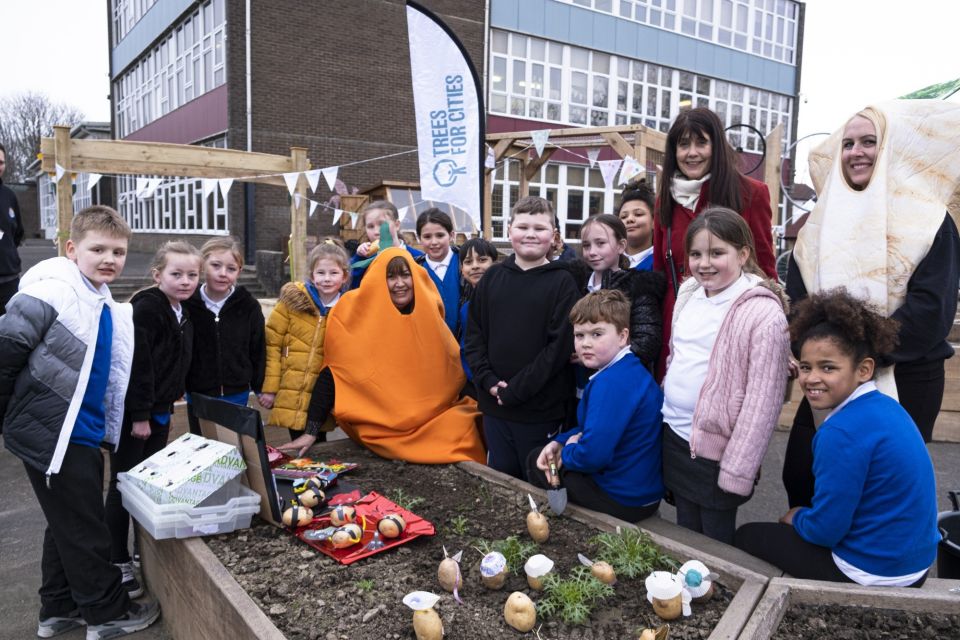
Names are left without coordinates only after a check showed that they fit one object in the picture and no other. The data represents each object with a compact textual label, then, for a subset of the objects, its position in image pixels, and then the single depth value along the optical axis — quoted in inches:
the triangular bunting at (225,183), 369.4
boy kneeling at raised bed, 115.3
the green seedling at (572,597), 88.3
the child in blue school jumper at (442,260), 178.2
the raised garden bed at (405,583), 87.4
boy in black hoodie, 132.4
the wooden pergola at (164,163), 294.4
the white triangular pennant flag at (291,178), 364.4
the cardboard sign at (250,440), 115.0
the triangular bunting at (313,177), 358.0
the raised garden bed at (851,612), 84.4
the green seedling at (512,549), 103.7
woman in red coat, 121.5
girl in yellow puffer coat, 163.2
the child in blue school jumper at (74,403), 101.5
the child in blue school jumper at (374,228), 188.1
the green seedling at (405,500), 129.3
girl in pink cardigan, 100.6
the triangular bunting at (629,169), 371.2
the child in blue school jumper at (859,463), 87.3
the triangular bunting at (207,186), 393.0
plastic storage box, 108.4
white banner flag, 280.2
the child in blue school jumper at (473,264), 169.8
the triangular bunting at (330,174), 416.5
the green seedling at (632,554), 99.8
